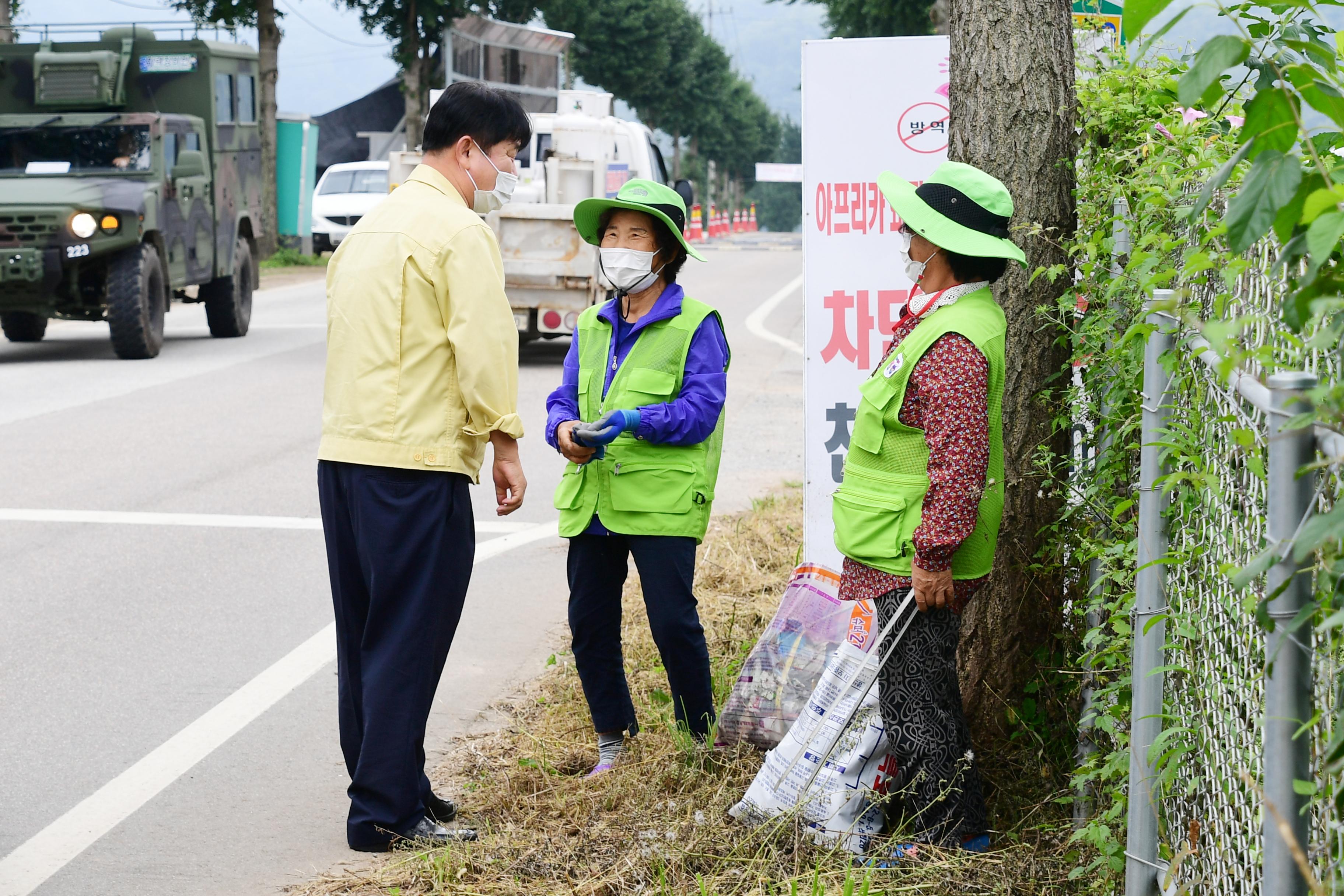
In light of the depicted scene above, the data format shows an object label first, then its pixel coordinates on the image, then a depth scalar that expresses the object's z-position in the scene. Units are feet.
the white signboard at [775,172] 88.22
